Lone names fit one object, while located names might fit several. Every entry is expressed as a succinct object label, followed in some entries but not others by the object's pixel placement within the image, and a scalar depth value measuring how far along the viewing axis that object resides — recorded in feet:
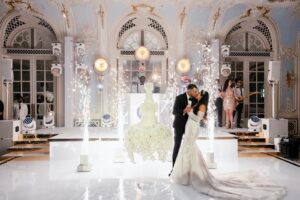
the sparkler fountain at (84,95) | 39.45
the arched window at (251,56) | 41.06
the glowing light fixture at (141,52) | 40.60
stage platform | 27.17
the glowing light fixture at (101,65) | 39.34
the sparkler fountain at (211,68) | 39.75
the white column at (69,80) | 39.04
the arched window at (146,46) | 40.86
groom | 19.10
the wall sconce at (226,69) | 39.61
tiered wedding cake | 21.27
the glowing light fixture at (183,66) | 39.93
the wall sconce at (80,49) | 39.27
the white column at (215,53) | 39.88
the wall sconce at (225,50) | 39.65
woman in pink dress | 36.11
